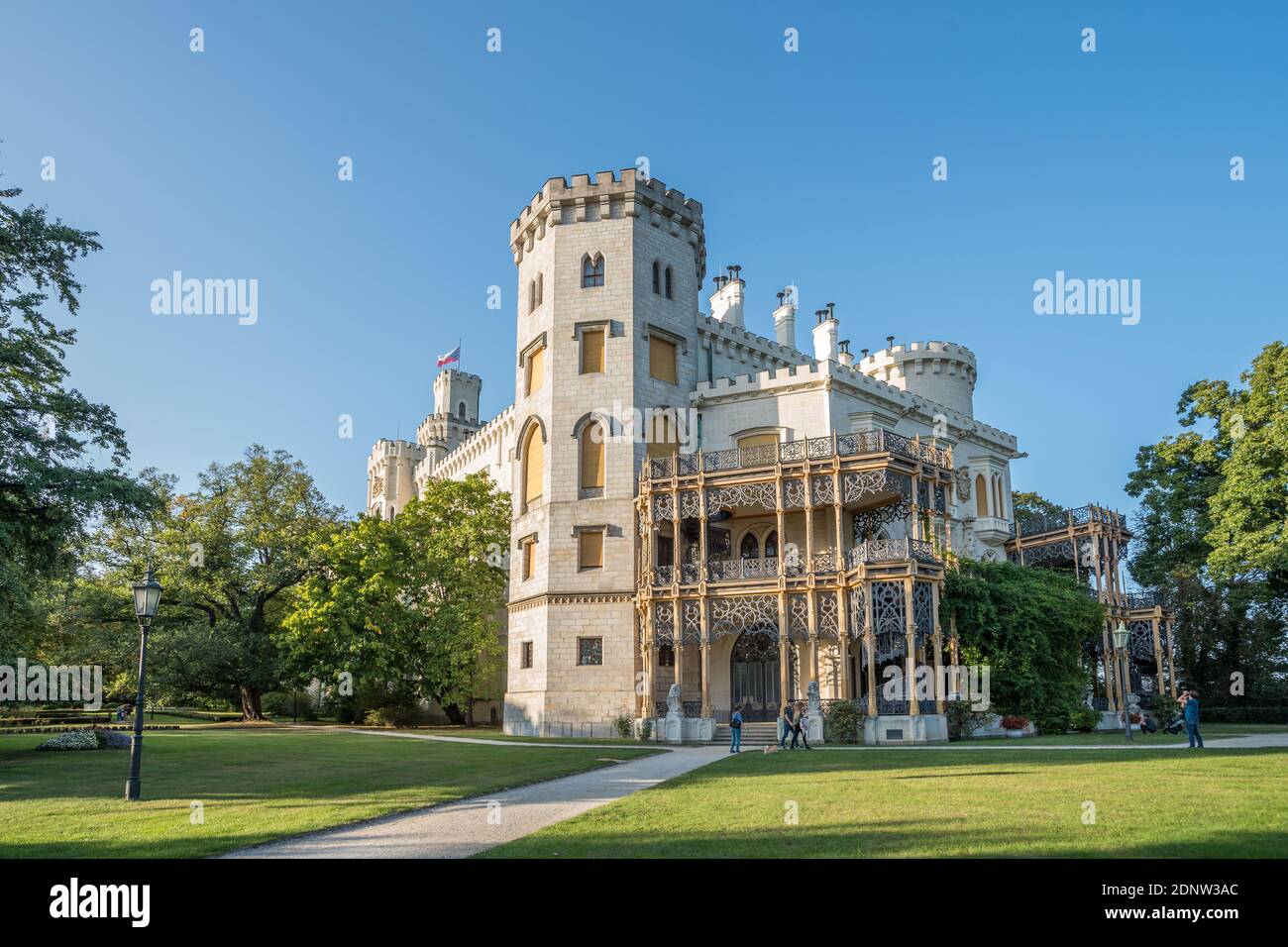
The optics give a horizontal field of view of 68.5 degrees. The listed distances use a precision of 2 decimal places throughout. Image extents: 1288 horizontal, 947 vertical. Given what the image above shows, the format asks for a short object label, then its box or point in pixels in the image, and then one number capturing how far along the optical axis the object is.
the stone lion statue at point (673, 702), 32.12
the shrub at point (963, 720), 29.62
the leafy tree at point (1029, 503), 59.19
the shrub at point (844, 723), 29.38
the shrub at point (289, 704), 53.28
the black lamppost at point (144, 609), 14.62
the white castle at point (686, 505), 31.89
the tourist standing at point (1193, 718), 21.69
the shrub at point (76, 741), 24.89
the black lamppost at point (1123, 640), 26.17
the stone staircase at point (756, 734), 30.65
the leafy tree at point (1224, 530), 38.28
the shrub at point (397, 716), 44.50
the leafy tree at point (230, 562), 46.31
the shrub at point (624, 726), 33.25
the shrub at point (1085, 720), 31.98
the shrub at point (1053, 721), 31.30
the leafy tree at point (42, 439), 20.03
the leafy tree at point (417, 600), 41.62
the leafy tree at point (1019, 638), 31.08
